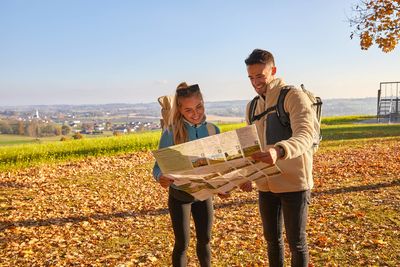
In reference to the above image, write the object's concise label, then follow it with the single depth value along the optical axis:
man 3.26
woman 3.61
